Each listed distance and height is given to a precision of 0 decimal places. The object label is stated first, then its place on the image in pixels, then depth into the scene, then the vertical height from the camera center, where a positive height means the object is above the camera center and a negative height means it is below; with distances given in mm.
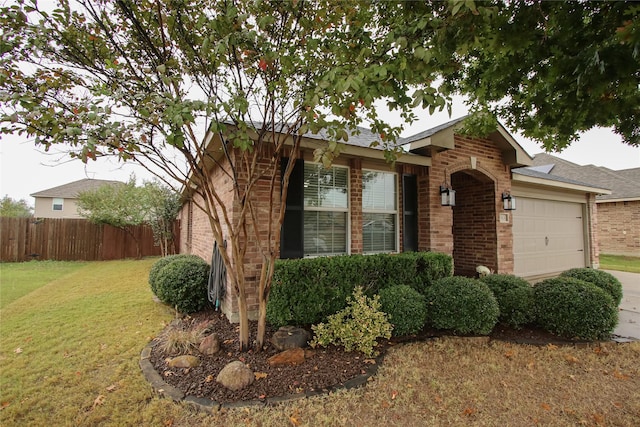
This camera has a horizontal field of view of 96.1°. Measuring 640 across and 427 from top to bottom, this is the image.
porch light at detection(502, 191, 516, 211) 7078 +587
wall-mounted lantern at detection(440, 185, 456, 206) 5969 +619
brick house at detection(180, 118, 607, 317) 5078 +432
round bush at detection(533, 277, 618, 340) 4105 -1244
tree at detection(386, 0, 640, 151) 2113 +1504
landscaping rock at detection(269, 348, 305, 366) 3307 -1542
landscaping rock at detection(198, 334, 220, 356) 3543 -1491
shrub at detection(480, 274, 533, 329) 4555 -1210
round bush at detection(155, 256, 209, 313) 5199 -1096
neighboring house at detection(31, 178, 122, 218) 23453 +1927
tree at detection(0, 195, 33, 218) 29008 +2098
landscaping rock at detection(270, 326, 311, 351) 3676 -1463
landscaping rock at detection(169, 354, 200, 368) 3268 -1559
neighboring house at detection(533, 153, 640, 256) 14820 +752
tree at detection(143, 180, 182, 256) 13695 +694
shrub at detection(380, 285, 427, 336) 4105 -1214
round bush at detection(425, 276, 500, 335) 4199 -1226
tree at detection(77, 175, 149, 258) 13852 +940
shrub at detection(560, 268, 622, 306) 5113 -976
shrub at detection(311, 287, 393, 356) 3713 -1369
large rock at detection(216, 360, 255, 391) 2848 -1521
